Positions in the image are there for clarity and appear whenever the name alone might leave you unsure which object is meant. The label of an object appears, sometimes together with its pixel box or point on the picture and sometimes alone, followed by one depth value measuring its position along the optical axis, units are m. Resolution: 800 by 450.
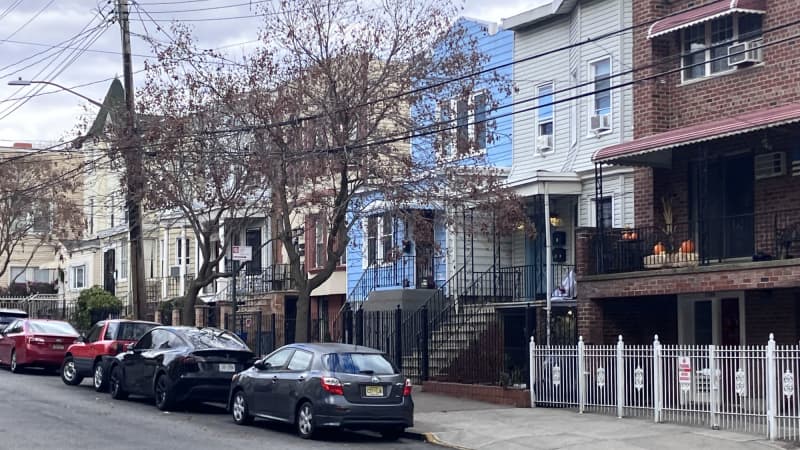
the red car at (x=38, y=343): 27.69
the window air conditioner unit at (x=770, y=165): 21.77
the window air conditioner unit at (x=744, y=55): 22.19
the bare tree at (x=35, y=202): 43.94
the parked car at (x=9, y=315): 34.31
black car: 20.25
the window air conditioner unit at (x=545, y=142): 27.66
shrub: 40.94
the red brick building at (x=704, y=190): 21.05
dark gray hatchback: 16.83
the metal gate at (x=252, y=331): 29.56
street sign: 24.66
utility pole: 26.70
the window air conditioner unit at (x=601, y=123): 25.86
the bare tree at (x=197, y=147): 25.03
